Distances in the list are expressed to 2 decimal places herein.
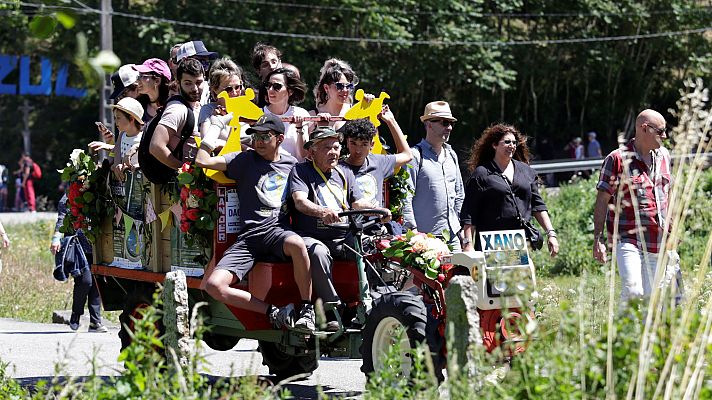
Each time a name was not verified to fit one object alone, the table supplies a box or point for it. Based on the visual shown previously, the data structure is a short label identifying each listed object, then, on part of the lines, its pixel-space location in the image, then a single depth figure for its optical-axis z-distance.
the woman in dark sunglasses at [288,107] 18.17
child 19.73
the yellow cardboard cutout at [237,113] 17.58
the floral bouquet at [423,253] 15.92
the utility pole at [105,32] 54.03
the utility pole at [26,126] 88.00
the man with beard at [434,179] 20.25
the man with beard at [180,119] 18.17
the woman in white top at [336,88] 18.75
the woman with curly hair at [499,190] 19.25
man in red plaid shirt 17.56
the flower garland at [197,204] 17.17
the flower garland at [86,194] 20.53
